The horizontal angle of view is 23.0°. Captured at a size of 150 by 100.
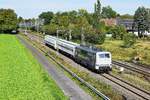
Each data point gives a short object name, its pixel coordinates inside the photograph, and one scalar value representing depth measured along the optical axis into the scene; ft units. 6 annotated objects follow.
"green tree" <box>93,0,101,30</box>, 423.47
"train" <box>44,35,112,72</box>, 155.63
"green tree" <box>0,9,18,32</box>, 556.10
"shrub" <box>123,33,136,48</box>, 283.67
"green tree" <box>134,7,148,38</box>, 437.58
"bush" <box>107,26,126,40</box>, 387.75
